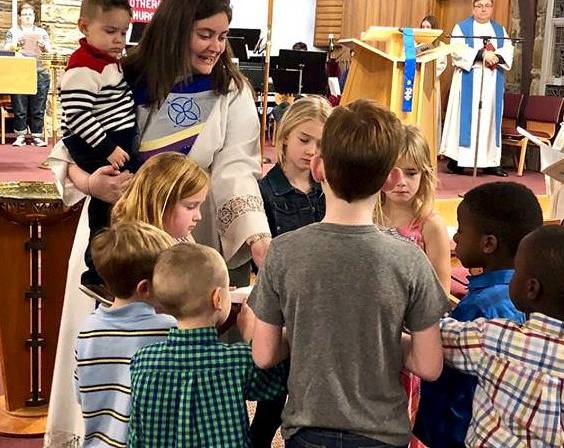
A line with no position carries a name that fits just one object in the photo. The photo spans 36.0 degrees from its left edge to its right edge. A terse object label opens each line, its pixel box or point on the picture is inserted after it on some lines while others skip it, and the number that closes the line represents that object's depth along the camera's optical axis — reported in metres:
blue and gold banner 5.53
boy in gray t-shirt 1.54
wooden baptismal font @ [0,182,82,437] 3.04
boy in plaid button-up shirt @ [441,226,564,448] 1.52
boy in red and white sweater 2.32
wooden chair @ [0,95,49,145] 10.29
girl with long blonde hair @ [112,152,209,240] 2.07
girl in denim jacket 2.49
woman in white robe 2.27
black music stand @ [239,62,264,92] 10.58
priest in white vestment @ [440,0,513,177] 9.09
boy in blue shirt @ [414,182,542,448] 1.73
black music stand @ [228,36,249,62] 10.48
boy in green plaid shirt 1.68
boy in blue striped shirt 1.85
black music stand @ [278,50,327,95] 10.55
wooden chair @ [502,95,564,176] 9.07
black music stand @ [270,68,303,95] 10.35
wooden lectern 5.61
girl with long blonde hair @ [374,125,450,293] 2.47
